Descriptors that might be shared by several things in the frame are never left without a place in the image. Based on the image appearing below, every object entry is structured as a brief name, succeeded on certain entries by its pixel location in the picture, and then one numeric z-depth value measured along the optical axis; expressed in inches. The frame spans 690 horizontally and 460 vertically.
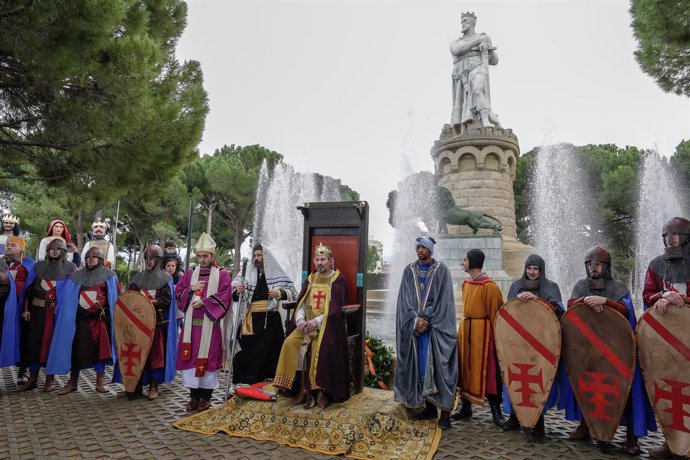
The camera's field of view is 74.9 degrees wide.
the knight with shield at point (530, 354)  148.7
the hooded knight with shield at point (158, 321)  205.8
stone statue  538.0
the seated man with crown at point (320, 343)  163.8
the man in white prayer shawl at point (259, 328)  190.1
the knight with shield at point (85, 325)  205.3
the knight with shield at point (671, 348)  128.9
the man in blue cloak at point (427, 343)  162.1
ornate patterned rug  142.8
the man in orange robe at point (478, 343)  170.4
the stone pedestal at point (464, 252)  414.9
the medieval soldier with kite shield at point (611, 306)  140.5
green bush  211.3
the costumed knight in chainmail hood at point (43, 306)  213.5
